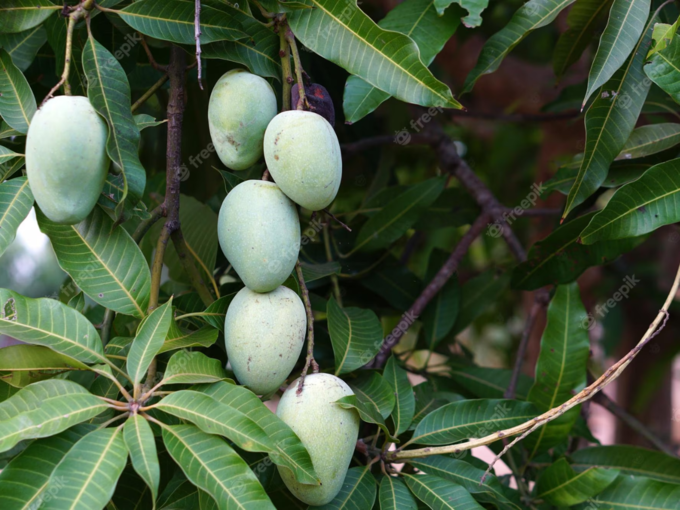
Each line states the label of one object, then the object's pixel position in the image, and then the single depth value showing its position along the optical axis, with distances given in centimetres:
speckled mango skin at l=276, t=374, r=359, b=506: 161
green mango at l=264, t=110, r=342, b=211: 161
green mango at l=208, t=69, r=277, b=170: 164
